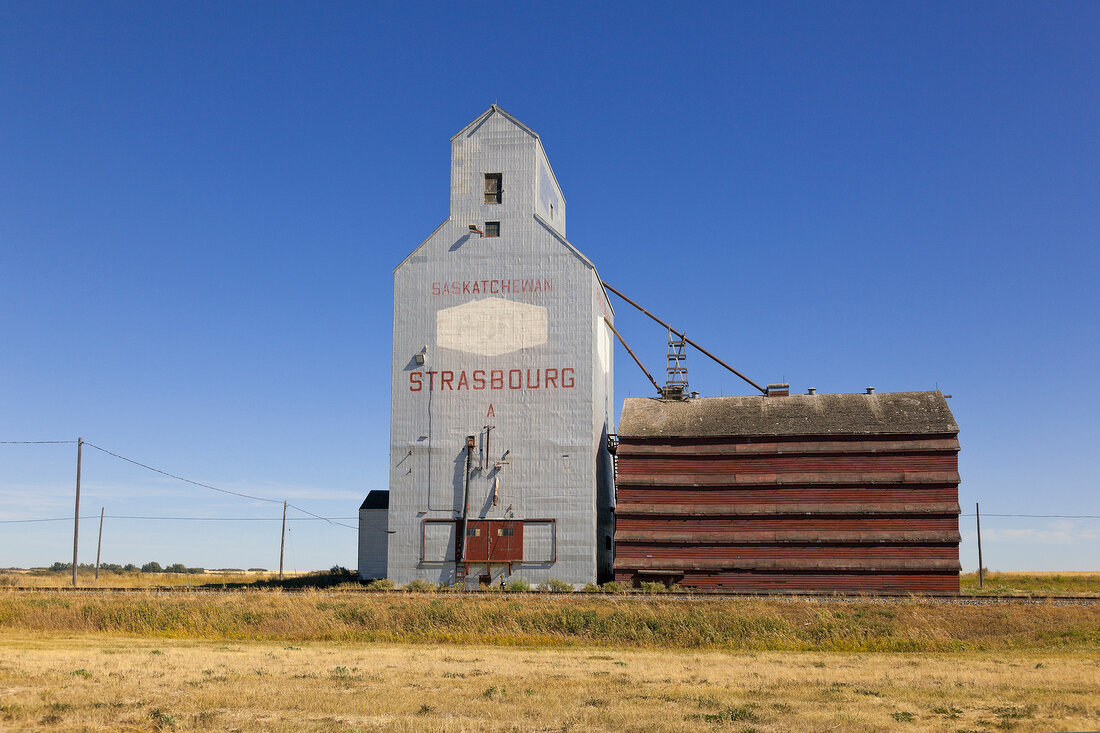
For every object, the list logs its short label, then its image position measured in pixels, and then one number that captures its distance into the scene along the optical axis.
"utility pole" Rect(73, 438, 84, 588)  48.69
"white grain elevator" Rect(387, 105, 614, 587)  42.88
